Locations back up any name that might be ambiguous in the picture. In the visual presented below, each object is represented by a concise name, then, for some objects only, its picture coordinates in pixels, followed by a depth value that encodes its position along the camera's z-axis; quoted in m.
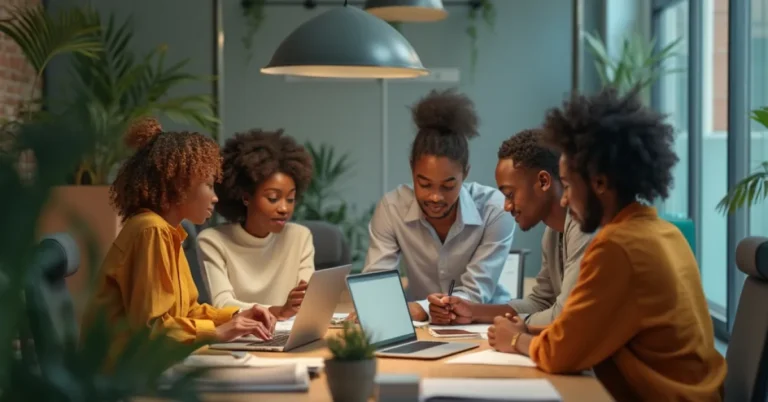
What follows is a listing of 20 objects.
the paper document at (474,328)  2.79
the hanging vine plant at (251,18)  7.09
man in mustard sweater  2.09
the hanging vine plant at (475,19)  7.15
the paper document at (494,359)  2.30
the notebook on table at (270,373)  1.99
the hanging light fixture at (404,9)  4.26
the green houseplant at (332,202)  6.88
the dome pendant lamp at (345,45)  3.10
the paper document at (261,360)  2.17
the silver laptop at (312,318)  2.49
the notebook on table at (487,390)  1.81
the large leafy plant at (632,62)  6.41
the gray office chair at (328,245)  3.94
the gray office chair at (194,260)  3.80
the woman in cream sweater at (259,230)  3.38
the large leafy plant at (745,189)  3.53
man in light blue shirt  3.45
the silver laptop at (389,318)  2.50
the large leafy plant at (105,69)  5.54
